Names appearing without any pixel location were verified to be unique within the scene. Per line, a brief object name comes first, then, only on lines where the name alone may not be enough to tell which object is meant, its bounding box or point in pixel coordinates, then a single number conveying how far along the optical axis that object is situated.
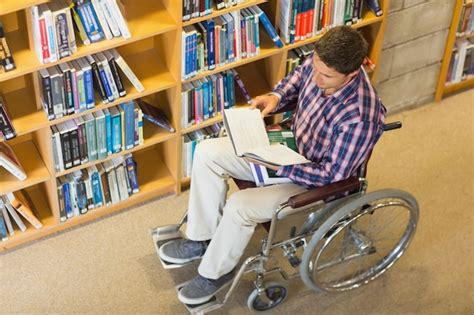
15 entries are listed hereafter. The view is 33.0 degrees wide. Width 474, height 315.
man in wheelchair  2.89
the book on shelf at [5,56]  2.97
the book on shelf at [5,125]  3.15
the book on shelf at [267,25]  3.48
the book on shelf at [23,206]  3.46
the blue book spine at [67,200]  3.56
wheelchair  2.98
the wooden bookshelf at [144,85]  3.19
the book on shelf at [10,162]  3.28
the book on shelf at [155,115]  3.54
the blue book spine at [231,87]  3.63
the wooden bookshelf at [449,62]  4.09
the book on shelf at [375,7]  3.75
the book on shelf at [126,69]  3.27
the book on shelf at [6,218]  3.47
